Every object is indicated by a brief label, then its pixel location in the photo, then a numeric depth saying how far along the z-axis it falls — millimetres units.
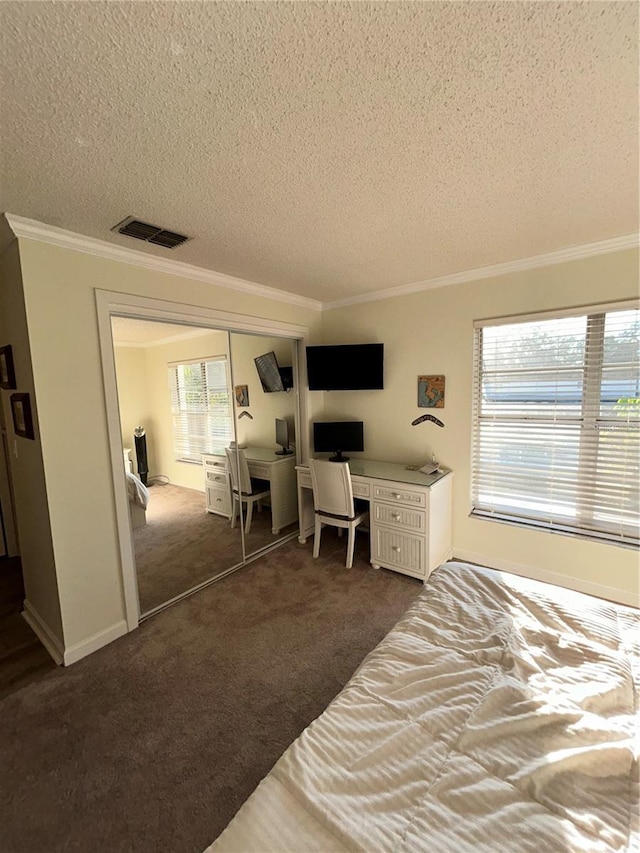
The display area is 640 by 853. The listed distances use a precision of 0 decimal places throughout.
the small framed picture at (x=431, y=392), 3170
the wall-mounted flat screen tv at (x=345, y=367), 3443
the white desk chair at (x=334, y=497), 3044
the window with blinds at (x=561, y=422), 2438
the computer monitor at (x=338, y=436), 3655
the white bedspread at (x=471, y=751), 738
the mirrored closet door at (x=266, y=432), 3141
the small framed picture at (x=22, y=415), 2045
